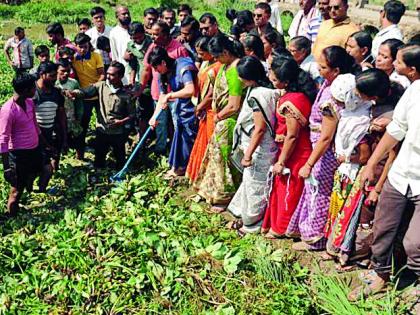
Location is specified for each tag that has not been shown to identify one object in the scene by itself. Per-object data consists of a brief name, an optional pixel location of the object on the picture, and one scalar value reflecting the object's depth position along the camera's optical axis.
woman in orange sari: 5.42
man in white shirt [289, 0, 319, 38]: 6.94
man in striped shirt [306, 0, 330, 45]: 6.74
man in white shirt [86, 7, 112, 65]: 7.65
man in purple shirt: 4.99
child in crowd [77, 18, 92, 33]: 8.09
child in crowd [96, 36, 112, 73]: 7.55
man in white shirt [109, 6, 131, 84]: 7.37
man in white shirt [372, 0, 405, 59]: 5.72
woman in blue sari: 5.69
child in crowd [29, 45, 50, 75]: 6.77
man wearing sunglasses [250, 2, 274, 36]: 6.15
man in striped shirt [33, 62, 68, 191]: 5.70
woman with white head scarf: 3.94
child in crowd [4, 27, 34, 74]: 10.23
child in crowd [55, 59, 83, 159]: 6.24
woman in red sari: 4.34
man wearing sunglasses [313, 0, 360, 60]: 5.57
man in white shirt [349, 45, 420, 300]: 3.49
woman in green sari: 5.03
